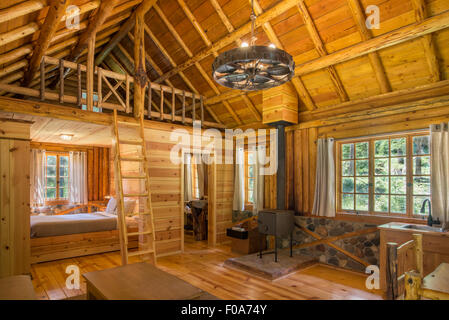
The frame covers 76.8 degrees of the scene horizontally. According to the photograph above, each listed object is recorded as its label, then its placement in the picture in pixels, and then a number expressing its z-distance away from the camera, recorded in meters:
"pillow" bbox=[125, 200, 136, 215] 6.09
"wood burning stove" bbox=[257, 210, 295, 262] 4.48
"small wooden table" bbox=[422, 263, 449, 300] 1.65
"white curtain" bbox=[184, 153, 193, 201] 8.32
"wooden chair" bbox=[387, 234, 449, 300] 1.67
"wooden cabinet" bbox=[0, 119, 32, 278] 3.71
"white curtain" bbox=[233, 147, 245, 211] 6.14
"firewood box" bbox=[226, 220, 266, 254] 5.31
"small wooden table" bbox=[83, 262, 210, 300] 2.10
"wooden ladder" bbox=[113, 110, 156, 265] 3.93
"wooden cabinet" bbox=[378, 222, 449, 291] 3.13
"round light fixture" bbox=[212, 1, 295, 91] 2.30
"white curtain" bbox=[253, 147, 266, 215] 5.70
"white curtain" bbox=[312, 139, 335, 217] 4.59
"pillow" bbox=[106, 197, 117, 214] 6.34
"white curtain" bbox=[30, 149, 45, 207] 7.45
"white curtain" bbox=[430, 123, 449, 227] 3.44
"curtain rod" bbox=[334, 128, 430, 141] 3.83
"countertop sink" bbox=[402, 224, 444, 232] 3.48
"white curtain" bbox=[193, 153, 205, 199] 8.02
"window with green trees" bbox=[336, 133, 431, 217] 3.89
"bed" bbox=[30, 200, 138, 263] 4.91
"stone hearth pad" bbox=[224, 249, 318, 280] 4.12
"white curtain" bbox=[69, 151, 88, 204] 8.09
